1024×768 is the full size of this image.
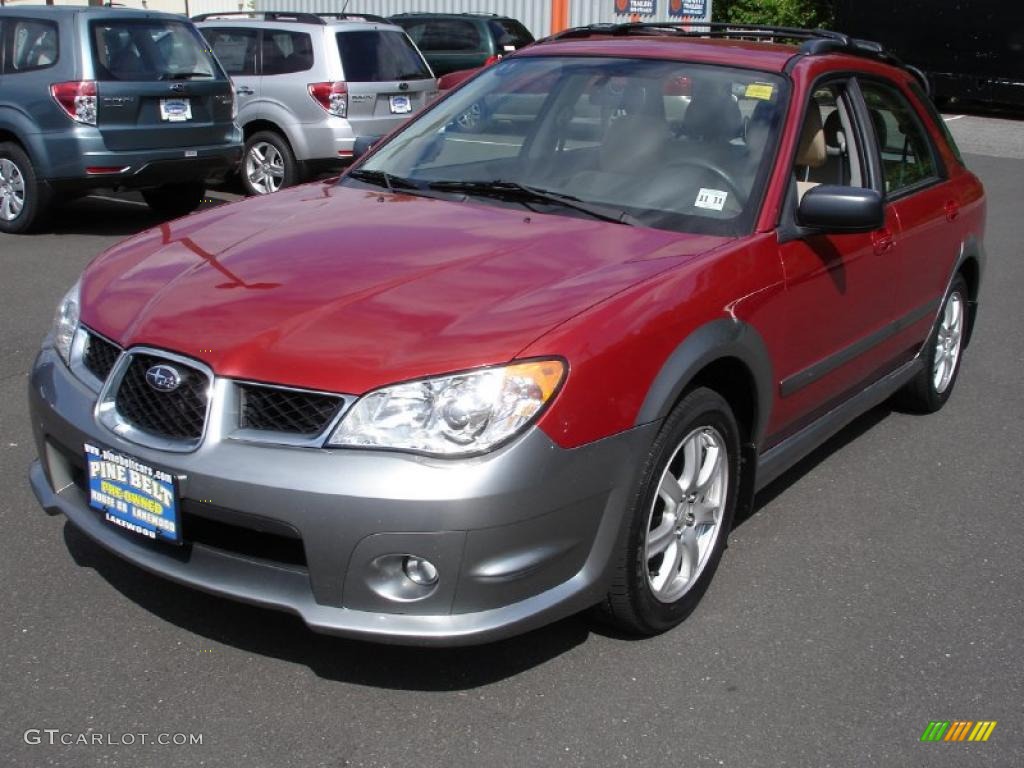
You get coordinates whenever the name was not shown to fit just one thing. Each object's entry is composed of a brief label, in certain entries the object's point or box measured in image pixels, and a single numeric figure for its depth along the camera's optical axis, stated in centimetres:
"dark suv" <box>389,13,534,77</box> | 1838
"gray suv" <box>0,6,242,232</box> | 978
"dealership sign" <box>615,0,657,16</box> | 2350
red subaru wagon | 307
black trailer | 2303
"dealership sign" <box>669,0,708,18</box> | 2442
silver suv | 1195
